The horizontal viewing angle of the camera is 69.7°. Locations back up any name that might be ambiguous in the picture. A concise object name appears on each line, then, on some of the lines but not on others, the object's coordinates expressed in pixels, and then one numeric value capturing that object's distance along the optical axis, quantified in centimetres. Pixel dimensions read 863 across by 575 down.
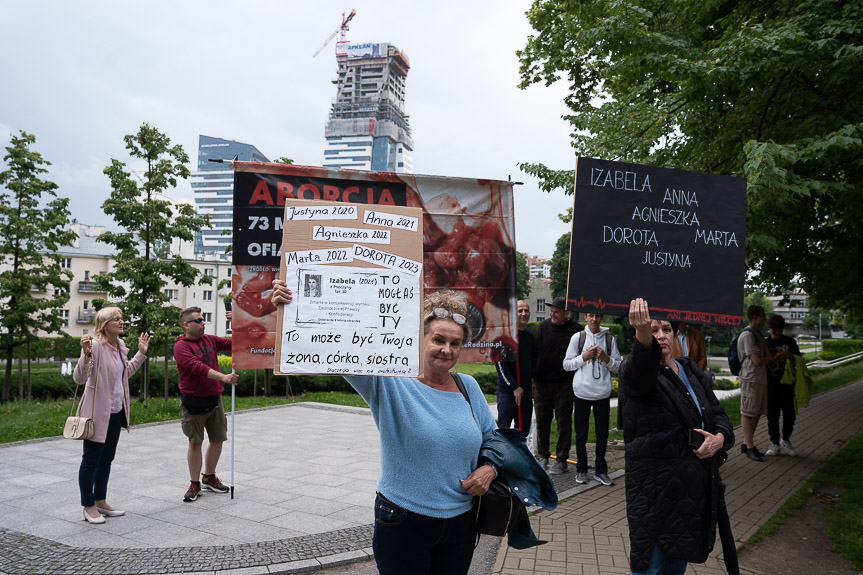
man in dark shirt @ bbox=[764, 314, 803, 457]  926
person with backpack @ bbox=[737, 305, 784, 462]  891
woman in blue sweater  260
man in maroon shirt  646
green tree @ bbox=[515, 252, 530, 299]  8726
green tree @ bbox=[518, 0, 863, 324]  668
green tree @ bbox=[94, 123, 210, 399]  1761
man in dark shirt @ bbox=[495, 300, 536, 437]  773
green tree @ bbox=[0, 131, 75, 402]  2045
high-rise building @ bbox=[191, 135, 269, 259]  16662
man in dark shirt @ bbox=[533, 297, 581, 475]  797
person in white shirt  743
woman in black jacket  322
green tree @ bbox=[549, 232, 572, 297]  6344
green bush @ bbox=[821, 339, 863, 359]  4953
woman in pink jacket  579
